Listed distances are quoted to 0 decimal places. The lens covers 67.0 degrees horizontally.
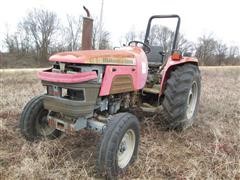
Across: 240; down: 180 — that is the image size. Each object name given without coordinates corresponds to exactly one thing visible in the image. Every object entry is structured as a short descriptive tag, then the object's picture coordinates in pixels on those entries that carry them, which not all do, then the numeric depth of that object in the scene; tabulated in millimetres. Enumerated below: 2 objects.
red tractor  2054
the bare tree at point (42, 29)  20787
